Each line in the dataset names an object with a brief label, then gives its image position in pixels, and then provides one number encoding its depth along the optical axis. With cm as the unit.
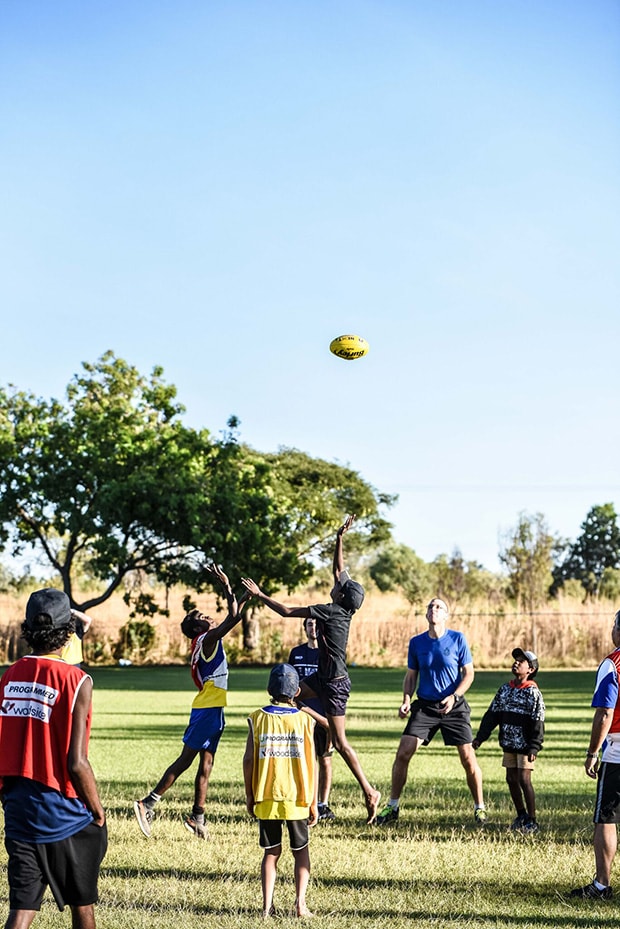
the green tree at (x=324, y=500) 5300
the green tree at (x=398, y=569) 7962
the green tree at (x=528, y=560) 5903
